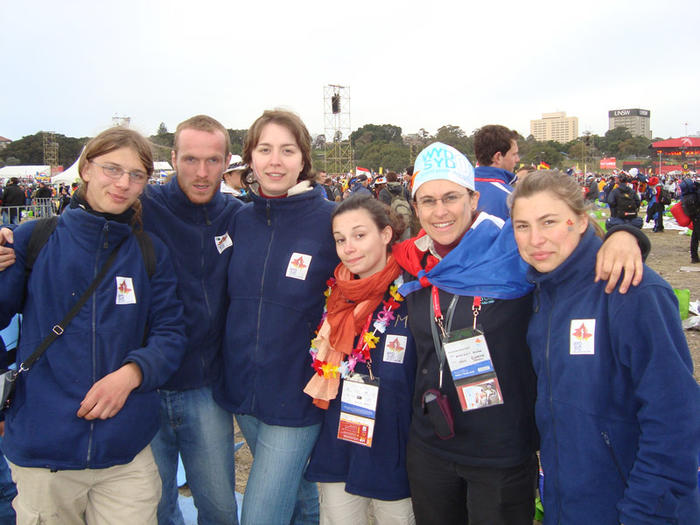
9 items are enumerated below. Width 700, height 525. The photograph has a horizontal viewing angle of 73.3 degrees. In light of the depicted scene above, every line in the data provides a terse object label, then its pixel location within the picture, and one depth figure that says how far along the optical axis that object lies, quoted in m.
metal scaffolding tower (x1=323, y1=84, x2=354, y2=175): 47.50
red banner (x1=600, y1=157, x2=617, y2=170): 50.75
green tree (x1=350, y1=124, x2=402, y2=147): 93.88
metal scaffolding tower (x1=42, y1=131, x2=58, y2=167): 73.50
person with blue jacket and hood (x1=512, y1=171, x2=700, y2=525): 1.50
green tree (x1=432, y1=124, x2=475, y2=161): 62.91
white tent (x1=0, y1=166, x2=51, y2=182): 48.66
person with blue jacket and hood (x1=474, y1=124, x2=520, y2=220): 4.77
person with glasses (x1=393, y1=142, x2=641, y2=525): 1.88
